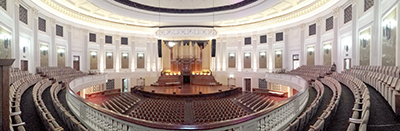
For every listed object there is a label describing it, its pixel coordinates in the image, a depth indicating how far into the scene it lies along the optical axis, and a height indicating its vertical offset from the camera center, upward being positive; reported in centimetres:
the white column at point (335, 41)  1051 +130
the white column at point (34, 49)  994 +91
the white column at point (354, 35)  896 +140
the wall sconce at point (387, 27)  609 +124
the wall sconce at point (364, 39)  799 +109
